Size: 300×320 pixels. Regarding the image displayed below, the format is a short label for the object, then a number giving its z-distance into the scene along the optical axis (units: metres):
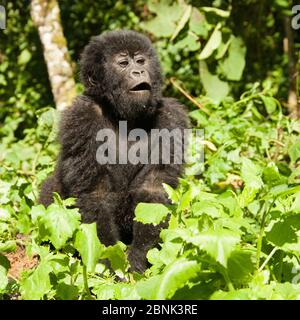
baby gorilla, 4.18
